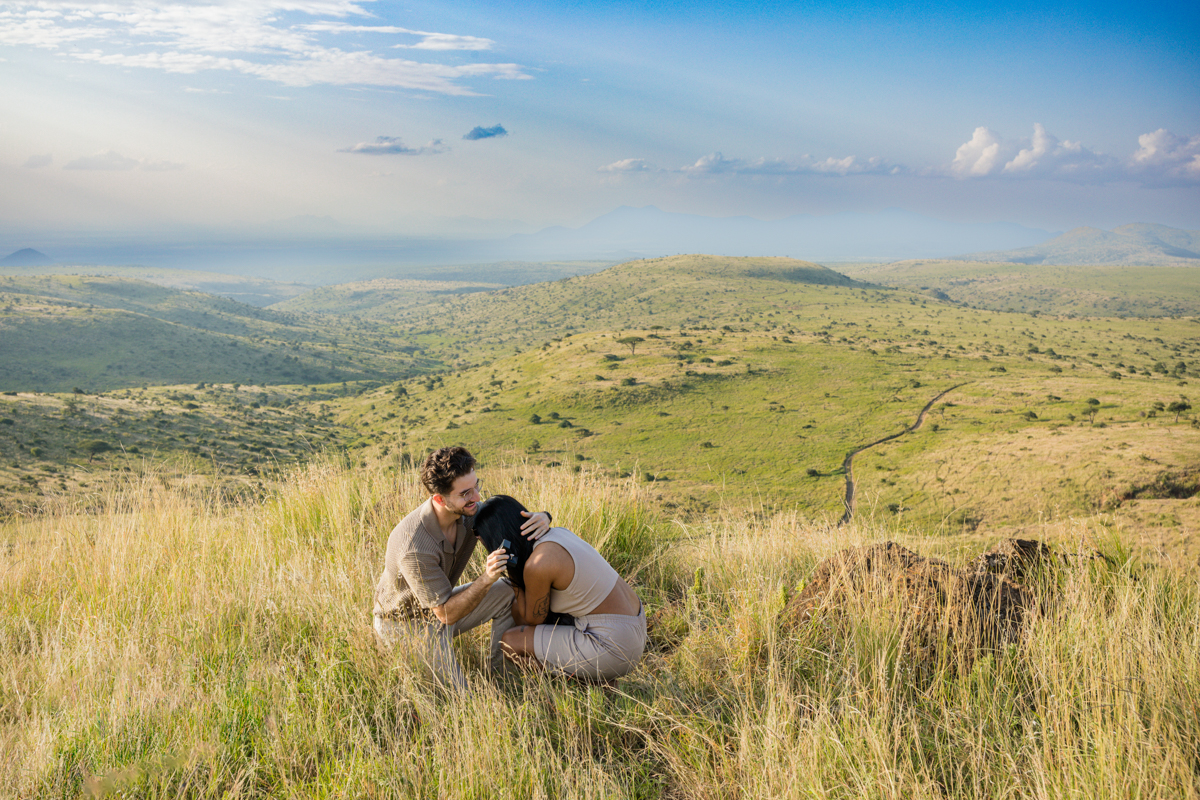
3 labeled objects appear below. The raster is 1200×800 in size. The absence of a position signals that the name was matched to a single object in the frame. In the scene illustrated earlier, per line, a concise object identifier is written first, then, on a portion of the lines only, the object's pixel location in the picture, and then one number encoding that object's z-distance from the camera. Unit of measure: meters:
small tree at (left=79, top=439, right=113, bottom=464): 58.69
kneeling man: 3.83
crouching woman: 3.82
